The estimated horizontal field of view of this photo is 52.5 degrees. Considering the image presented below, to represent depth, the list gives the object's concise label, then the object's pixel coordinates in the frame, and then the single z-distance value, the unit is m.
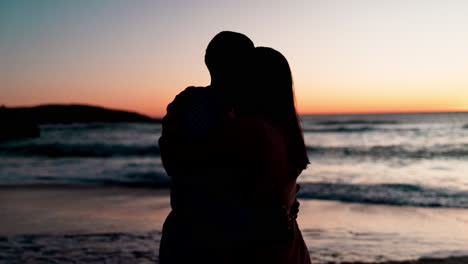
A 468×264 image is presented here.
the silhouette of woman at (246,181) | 1.26
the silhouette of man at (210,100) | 1.27
